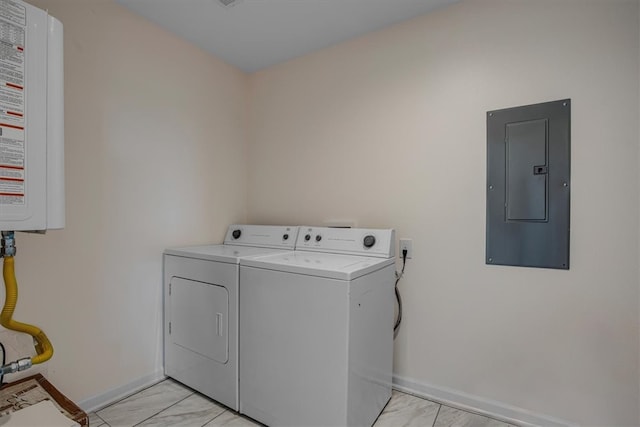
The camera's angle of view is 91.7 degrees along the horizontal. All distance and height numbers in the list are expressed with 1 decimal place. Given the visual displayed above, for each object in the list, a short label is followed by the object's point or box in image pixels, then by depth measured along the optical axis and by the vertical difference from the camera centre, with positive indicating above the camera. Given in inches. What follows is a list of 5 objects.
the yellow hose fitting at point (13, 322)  47.2 -18.0
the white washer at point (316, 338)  54.6 -24.1
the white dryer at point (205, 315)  68.2 -24.4
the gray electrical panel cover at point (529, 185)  61.2 +6.0
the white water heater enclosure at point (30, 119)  41.1 +12.8
